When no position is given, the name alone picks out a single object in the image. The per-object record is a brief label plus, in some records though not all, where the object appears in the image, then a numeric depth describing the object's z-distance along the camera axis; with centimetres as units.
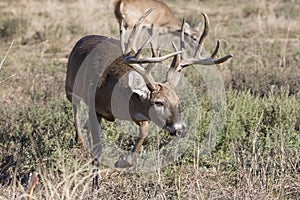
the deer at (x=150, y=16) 3100
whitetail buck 1187
